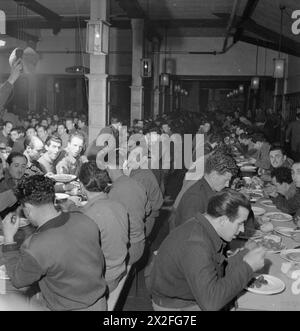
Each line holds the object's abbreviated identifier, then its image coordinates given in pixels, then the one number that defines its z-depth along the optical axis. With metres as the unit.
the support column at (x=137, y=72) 13.70
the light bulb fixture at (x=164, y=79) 16.19
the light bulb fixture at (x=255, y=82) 15.69
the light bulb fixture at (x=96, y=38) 7.38
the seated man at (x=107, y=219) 3.09
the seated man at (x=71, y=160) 5.97
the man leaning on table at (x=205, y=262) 2.17
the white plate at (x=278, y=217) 4.27
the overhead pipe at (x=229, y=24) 10.54
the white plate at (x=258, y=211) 4.45
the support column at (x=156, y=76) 17.50
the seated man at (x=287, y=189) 4.62
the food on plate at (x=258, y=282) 2.62
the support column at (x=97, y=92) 8.51
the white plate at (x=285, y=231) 3.73
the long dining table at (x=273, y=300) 2.41
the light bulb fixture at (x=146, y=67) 12.94
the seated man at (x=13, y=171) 4.56
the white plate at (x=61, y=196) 4.41
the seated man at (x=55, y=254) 2.28
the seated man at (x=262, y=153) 7.39
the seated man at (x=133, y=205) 3.97
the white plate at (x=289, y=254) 3.08
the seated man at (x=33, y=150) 5.66
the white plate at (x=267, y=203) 4.93
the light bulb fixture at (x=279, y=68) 12.44
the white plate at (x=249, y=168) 7.78
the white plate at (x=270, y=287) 2.54
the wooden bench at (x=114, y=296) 3.00
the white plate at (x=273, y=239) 3.27
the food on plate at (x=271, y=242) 3.30
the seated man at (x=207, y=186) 3.30
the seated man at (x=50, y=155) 5.55
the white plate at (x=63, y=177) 5.25
